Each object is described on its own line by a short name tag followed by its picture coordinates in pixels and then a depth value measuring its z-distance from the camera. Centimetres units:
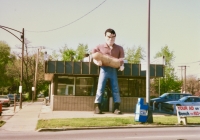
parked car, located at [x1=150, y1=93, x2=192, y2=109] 2935
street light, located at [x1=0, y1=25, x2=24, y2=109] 2853
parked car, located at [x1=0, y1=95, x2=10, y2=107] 3385
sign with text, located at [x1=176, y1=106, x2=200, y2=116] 1664
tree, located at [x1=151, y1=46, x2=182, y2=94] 5016
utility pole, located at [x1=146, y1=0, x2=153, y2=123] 1628
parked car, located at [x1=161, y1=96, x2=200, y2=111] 2500
